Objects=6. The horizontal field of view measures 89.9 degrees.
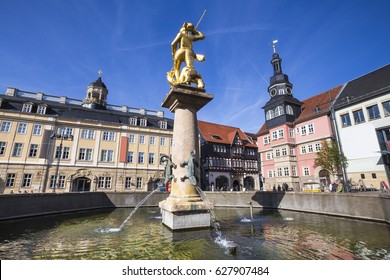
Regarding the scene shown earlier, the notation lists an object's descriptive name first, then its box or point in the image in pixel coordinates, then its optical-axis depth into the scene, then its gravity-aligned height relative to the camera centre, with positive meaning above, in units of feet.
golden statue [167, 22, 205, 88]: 26.89 +18.18
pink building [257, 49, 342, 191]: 95.91 +26.93
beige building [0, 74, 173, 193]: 90.79 +20.99
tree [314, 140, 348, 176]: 76.95 +10.81
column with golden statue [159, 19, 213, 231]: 21.26 +5.67
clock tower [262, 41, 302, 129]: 111.86 +49.35
